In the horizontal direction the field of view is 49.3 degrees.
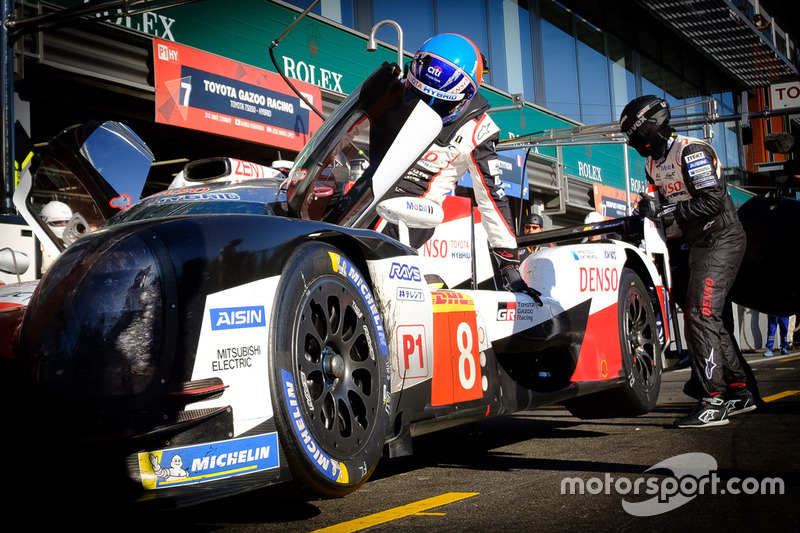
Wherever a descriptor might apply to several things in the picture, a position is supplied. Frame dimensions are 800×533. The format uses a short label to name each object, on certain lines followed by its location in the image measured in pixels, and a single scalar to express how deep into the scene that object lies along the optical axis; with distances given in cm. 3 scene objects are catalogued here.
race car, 238
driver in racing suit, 445
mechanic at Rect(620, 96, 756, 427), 575
